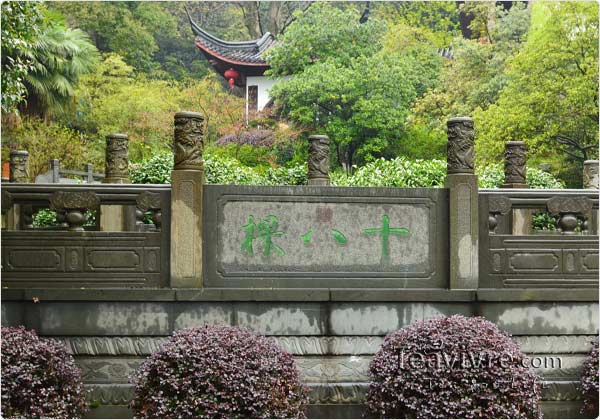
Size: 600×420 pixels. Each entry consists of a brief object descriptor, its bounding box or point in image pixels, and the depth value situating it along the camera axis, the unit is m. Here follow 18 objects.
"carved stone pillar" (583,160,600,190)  11.71
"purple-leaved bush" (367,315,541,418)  5.86
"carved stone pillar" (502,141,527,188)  10.64
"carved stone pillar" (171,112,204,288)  6.77
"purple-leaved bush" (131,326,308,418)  5.70
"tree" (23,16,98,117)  22.52
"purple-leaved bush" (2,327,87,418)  5.78
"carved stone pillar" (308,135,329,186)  11.31
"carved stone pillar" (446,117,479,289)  6.98
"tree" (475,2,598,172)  17.75
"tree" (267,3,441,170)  22.86
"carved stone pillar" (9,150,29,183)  12.91
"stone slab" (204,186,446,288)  6.91
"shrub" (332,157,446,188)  11.88
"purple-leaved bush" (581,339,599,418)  6.74
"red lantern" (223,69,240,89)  33.03
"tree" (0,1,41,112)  7.70
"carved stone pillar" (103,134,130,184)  11.80
